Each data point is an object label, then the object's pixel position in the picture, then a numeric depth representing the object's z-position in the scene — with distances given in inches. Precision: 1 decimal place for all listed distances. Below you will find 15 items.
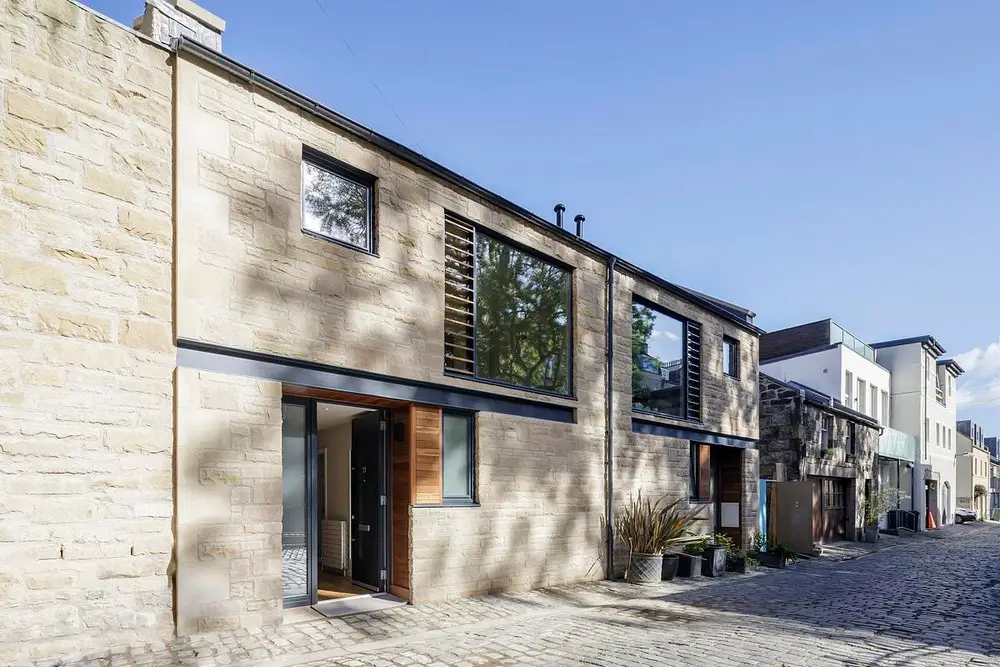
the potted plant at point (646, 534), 452.4
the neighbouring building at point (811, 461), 649.0
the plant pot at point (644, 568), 451.5
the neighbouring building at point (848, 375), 1071.0
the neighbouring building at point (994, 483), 2214.4
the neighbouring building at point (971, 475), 1855.3
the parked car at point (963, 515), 1569.9
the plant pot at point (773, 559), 577.9
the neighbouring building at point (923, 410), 1291.8
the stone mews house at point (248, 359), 224.7
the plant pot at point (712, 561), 509.3
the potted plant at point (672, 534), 468.4
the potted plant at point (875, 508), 955.3
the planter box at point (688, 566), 495.5
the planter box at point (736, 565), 530.3
